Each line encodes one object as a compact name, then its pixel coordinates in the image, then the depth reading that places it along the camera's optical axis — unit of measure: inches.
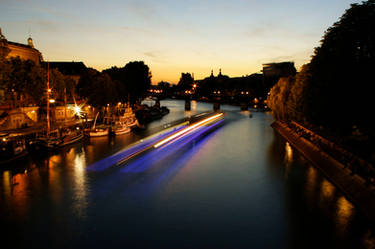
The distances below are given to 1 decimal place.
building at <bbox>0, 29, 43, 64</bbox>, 2492.6
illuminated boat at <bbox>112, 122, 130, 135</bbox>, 2223.7
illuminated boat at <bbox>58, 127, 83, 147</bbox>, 1689.8
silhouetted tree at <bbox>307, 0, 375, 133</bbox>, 1040.7
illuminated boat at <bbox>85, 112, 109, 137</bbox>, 2017.1
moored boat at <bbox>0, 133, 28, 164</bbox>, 1267.2
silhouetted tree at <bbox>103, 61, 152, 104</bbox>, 3772.6
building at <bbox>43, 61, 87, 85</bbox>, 3882.9
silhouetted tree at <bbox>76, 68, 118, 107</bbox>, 2812.5
